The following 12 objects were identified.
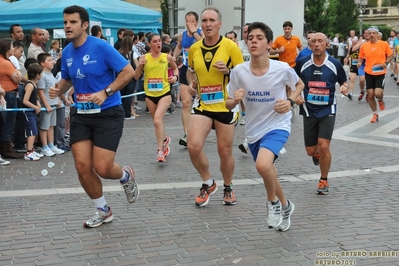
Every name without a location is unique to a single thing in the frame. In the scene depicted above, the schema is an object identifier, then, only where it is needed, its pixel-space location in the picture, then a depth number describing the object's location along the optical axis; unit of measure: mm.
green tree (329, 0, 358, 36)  62344
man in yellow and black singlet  7145
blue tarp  19656
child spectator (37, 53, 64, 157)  10664
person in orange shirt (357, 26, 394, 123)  14564
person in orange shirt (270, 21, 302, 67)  15383
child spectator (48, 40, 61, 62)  14557
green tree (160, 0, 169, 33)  43656
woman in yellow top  9875
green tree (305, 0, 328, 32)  57406
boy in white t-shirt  5949
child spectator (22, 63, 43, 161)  10383
